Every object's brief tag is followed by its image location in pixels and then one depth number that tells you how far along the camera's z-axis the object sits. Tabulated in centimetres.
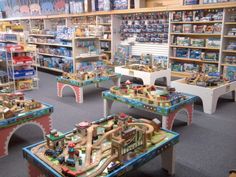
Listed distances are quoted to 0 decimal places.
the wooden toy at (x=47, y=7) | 1133
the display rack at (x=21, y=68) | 634
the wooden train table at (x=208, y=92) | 466
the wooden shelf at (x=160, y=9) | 647
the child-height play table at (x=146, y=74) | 589
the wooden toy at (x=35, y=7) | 1229
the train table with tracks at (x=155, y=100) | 363
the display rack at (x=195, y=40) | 702
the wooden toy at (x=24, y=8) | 1314
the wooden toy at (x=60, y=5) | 1048
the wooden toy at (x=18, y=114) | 318
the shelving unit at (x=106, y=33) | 926
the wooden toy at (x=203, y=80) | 491
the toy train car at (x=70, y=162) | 208
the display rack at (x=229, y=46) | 669
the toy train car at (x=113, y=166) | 202
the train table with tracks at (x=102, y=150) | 206
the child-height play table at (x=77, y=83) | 530
